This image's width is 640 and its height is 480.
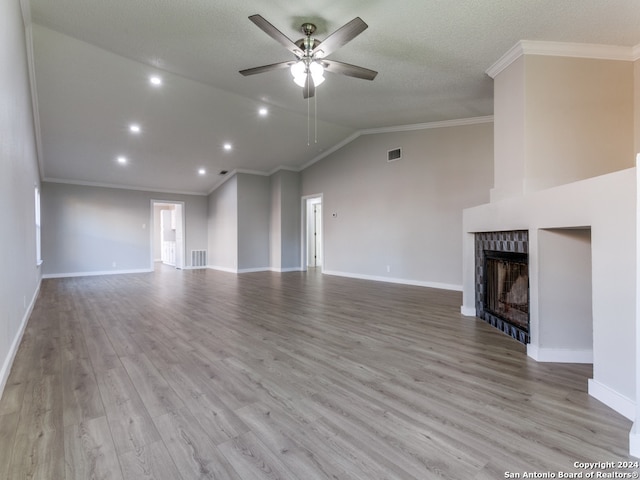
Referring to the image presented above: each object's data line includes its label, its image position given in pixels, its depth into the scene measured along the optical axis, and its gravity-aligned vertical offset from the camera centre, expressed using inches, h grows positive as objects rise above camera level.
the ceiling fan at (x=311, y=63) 101.9 +67.3
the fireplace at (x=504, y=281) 108.7 -18.2
